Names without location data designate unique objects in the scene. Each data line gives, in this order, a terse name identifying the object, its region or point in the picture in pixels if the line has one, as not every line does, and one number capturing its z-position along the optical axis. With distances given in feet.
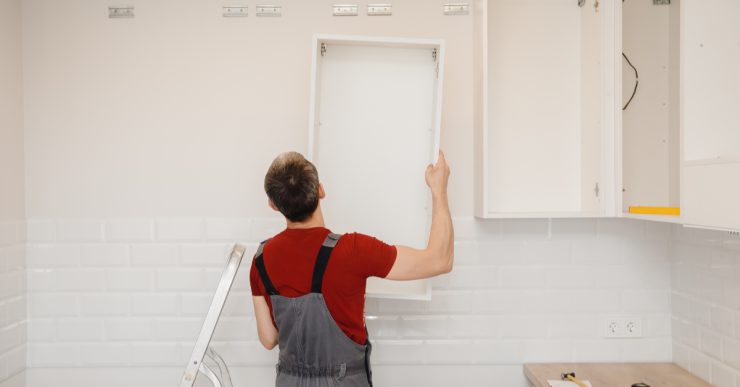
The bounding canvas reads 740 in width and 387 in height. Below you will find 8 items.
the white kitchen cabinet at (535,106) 7.32
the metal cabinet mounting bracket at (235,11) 7.32
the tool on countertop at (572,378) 6.32
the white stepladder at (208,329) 4.98
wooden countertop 6.54
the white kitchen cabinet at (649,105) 6.94
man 5.11
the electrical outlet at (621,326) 7.34
